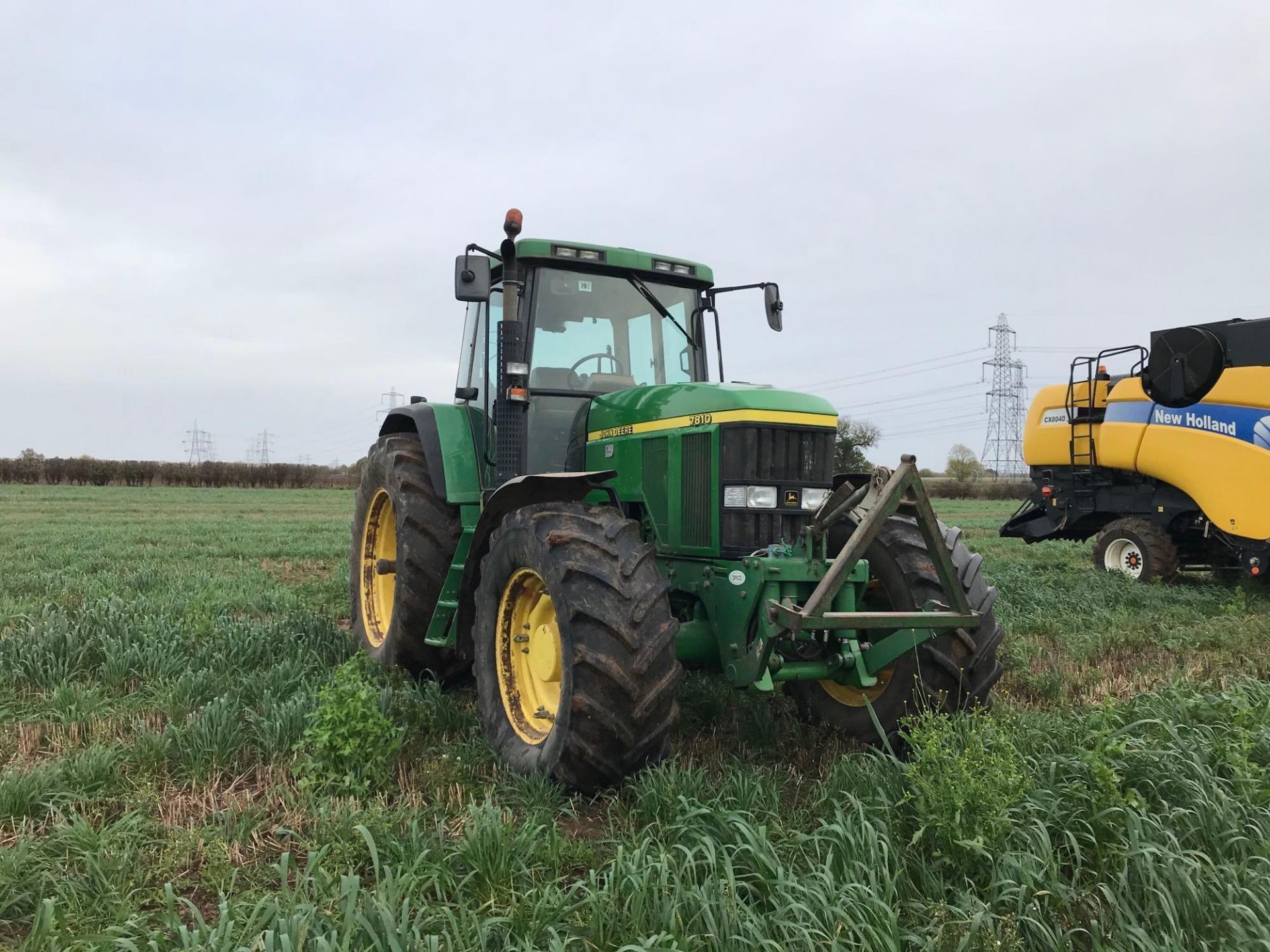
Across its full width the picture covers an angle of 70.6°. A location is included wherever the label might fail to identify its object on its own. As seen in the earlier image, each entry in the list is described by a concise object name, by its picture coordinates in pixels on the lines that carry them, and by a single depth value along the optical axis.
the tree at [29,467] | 43.97
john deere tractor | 3.68
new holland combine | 8.98
